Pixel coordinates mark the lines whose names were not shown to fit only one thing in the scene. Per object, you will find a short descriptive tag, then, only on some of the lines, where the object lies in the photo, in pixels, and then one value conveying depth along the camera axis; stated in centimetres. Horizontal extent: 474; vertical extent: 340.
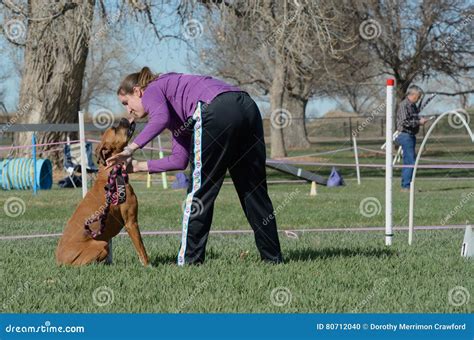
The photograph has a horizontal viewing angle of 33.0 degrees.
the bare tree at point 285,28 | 2022
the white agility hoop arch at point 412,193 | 756
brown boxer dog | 631
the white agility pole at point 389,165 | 789
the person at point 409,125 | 1598
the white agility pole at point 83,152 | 958
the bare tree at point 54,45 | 2031
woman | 611
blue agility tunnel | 1877
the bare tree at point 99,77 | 3841
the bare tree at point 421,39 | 3331
